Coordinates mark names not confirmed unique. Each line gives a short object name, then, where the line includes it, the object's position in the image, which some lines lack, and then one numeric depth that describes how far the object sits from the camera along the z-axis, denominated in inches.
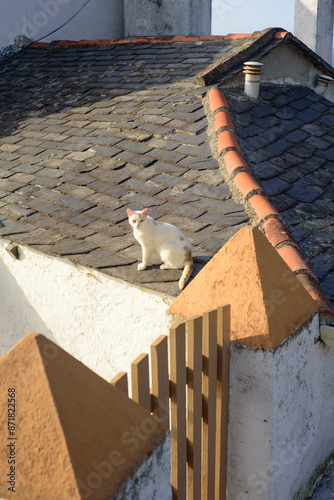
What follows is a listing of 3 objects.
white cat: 163.8
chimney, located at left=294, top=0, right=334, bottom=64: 478.9
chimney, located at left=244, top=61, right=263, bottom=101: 258.7
